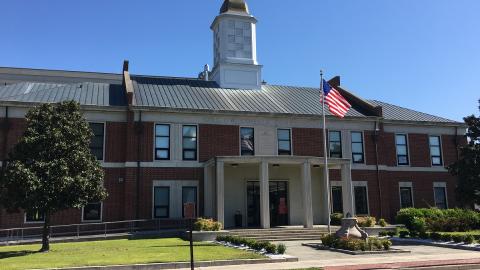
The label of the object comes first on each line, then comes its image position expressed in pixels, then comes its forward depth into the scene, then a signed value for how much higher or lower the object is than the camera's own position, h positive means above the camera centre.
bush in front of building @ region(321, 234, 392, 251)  19.11 -1.54
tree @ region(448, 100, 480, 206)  25.94 +1.97
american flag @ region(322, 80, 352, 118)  25.70 +5.55
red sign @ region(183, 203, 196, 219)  12.70 -0.04
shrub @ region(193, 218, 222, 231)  24.52 -0.85
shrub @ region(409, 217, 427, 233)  24.88 -1.04
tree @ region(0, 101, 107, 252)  19.30 +1.77
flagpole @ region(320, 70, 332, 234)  25.33 +4.92
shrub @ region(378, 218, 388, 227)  28.25 -1.02
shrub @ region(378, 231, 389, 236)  27.23 -1.55
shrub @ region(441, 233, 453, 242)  22.58 -1.54
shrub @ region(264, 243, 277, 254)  17.83 -1.52
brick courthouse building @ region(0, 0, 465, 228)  28.11 +3.96
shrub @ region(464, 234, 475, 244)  21.20 -1.53
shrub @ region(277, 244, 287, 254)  17.63 -1.52
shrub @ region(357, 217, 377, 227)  27.39 -0.92
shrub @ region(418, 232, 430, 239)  24.33 -1.53
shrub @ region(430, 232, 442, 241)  23.28 -1.52
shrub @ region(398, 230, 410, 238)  25.25 -1.49
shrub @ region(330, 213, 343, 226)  29.93 -0.74
